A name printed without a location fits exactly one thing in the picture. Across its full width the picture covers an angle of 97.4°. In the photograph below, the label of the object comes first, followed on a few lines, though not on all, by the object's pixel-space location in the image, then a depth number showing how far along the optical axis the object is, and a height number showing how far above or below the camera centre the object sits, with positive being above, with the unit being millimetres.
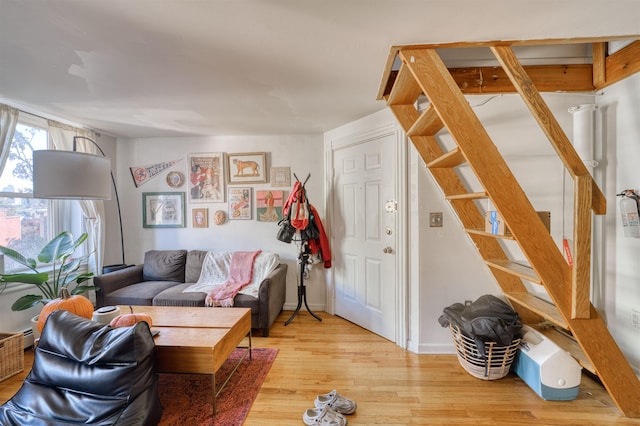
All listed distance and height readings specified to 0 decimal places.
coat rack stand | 3291 -744
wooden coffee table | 1746 -870
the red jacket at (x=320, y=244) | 3279 -421
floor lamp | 1680 +221
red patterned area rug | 1737 -1292
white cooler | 1837 -1103
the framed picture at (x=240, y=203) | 3656 +78
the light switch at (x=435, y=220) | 2457 -111
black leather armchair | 1392 -895
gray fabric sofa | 2836 -859
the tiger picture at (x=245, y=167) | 3633 +547
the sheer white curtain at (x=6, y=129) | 2449 +729
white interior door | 2791 -274
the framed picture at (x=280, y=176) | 3592 +419
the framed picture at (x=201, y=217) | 3703 -108
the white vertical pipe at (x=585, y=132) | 2104 +563
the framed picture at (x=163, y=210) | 3730 -3
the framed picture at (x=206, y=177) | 3688 +422
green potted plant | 2230 -513
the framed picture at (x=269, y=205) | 3611 +48
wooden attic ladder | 1498 -3
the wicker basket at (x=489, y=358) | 2025 -1108
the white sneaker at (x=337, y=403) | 1753 -1234
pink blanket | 2799 -812
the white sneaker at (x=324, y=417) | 1623 -1234
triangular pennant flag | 3744 +521
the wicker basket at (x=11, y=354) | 2111 -1107
